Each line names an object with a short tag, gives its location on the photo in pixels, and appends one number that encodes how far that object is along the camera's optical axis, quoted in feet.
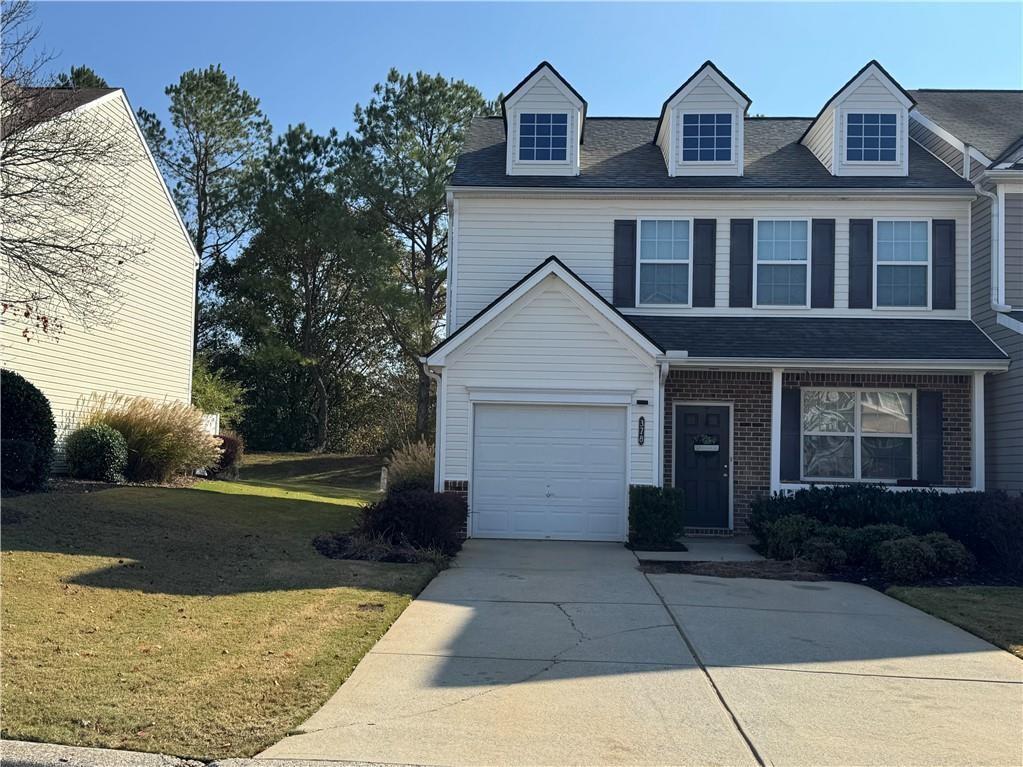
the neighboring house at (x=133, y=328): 56.15
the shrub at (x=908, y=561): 37.14
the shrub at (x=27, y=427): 44.08
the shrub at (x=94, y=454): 54.60
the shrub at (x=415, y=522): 40.24
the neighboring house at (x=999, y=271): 49.42
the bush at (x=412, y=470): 49.50
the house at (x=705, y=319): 48.29
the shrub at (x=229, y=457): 74.02
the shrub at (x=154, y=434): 57.77
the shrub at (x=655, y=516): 45.32
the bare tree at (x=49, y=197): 42.45
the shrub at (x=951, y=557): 37.93
